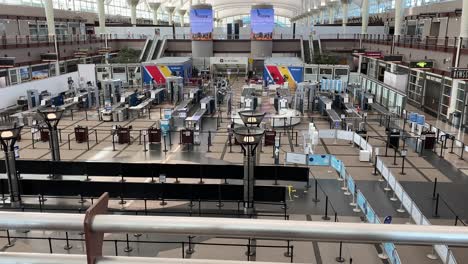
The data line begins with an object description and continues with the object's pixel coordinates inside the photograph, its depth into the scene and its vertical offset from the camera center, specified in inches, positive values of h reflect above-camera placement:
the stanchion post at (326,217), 461.2 -187.3
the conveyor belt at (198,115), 873.9 -156.2
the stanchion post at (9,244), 398.6 -186.8
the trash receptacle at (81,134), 778.8 -165.0
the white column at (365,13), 1870.2 +125.7
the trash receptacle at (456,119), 900.0 -161.3
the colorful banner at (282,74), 1331.2 -99.4
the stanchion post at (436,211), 468.6 -185.4
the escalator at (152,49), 1812.3 -27.8
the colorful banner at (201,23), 1808.6 +81.2
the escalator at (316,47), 1773.5 -20.1
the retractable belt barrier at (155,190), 467.8 -162.2
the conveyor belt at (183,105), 1037.5 -158.4
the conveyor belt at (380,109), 997.5 -160.4
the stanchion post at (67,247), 389.4 -186.7
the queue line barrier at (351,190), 333.2 -158.8
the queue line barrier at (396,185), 348.6 -160.6
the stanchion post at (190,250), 391.4 -189.5
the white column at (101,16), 1888.5 +118.0
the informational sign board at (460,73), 872.4 -64.4
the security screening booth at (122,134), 779.4 -165.2
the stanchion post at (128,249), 389.5 -188.0
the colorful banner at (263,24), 1787.6 +75.5
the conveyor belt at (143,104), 1030.7 -153.8
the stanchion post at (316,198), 511.2 -185.5
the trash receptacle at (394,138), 729.6 -164.5
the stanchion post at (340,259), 374.9 -189.4
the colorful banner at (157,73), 1434.5 -101.4
